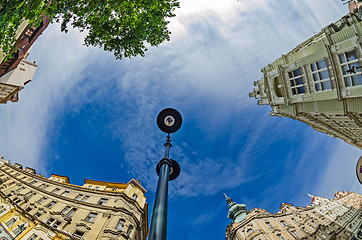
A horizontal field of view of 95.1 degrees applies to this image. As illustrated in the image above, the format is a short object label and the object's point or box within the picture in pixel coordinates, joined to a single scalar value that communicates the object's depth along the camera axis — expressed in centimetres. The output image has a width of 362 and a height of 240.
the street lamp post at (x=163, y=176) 352
